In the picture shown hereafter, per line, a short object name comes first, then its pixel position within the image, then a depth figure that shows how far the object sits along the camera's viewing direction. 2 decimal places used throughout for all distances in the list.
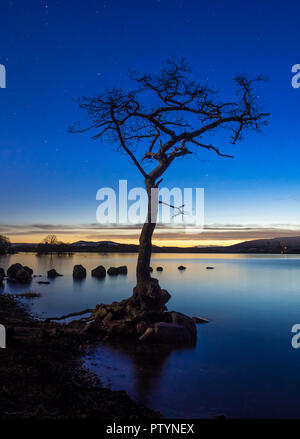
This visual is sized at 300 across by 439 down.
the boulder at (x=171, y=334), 11.79
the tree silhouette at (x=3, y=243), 101.20
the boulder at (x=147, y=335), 11.73
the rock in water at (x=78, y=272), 42.06
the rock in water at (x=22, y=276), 34.38
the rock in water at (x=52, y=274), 42.16
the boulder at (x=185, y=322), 12.76
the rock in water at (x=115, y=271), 46.56
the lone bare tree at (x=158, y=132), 13.27
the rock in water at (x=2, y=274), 34.91
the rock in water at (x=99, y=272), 43.05
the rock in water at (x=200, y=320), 16.49
